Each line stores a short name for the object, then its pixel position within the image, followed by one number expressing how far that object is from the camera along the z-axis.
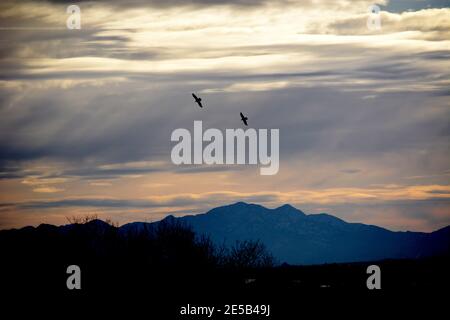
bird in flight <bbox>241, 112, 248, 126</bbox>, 58.38
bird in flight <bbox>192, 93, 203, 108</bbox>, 57.72
